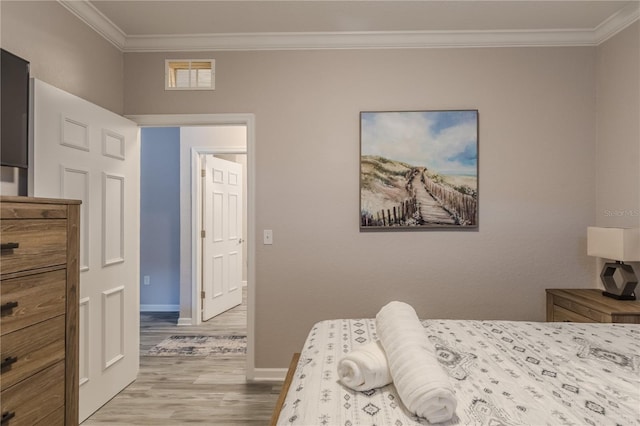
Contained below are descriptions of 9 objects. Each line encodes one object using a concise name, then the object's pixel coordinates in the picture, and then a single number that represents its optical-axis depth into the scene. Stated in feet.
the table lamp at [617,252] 8.43
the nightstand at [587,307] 7.90
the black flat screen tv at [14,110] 6.14
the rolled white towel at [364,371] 4.53
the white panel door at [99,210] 7.34
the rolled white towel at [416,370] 3.87
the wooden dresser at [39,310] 5.07
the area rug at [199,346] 12.47
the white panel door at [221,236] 16.25
